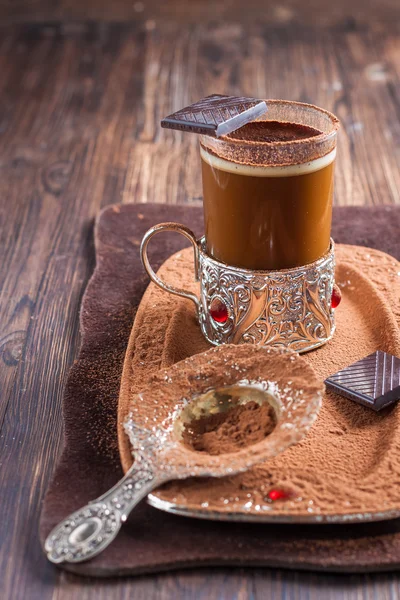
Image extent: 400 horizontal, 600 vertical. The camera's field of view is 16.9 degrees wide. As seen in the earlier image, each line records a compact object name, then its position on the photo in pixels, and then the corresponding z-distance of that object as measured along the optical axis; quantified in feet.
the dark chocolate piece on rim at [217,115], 2.03
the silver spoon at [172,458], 1.80
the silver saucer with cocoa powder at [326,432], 1.83
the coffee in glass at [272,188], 2.06
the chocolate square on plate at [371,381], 2.02
